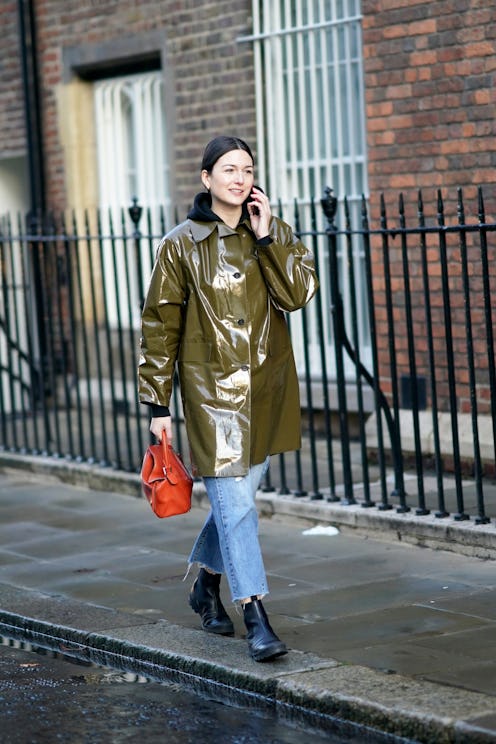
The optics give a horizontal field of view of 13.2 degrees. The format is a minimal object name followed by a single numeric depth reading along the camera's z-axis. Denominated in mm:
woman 8219
